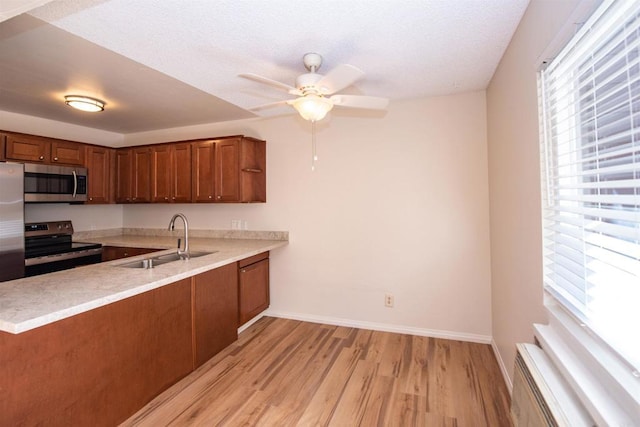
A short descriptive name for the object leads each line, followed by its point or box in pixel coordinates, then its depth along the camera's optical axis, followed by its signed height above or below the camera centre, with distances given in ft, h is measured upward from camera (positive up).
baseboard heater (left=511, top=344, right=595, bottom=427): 3.16 -2.23
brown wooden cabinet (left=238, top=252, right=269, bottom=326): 9.47 -2.44
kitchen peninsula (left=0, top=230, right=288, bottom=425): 4.35 -2.26
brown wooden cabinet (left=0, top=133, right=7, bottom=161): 9.18 +2.52
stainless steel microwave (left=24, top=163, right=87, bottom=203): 9.52 +1.37
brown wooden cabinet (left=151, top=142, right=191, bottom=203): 11.60 +1.95
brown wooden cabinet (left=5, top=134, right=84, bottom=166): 9.50 +2.60
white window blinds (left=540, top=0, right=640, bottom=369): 2.87 +0.50
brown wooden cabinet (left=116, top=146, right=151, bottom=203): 12.34 +2.01
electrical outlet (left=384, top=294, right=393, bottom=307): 10.00 -2.94
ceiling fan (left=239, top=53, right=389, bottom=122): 5.58 +2.76
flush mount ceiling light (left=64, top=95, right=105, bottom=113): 9.07 +3.87
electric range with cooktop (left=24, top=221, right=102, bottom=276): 9.35 -1.03
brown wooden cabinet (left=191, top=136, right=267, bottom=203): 10.74 +1.91
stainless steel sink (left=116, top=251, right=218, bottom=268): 8.12 -1.22
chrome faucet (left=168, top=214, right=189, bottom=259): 8.35 -1.03
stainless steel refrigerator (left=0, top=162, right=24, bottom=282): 7.95 +0.02
